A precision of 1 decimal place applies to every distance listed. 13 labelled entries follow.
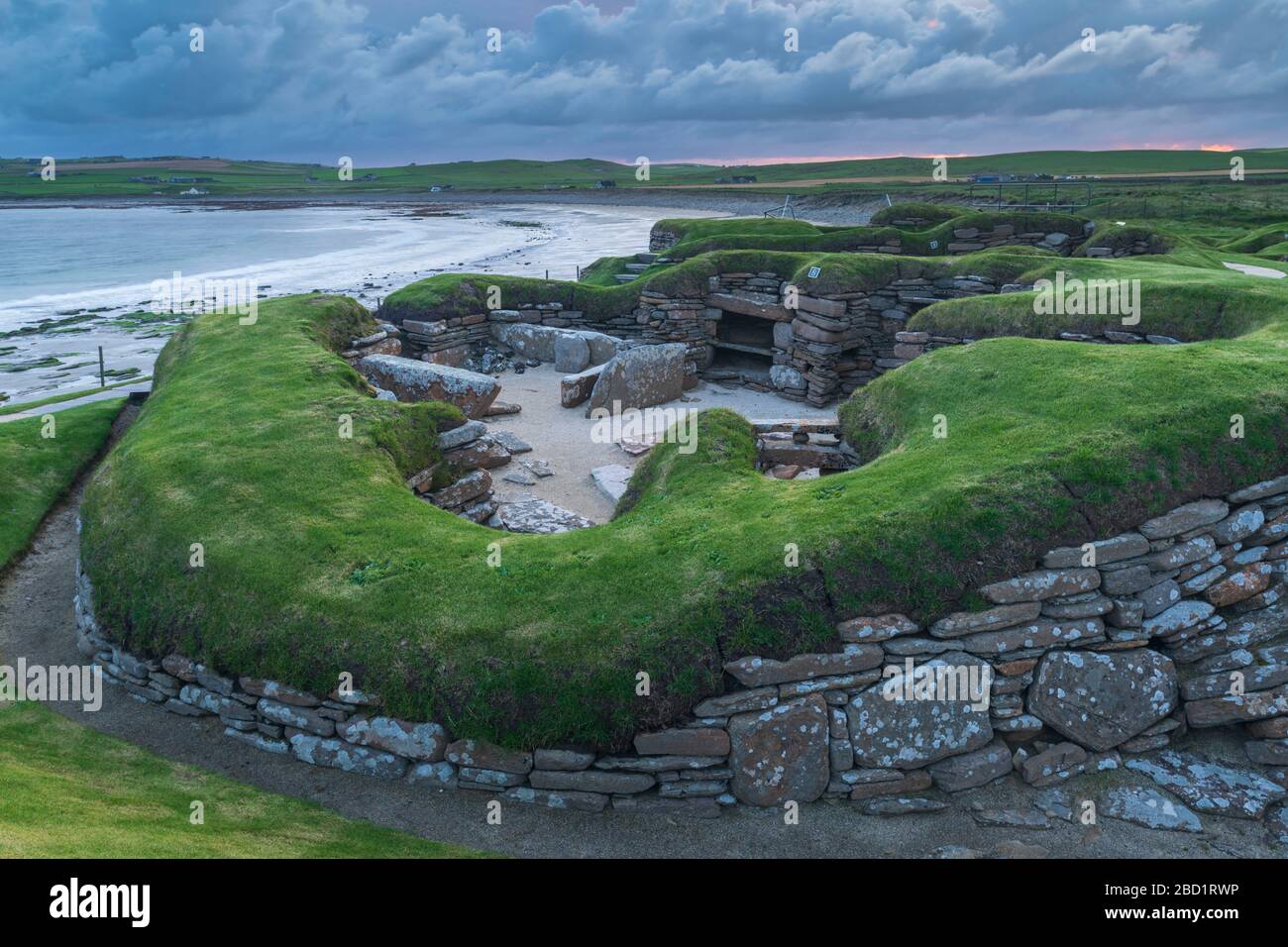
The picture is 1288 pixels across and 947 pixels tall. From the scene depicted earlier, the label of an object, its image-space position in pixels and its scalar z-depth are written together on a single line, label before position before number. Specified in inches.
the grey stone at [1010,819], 340.5
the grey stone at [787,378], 916.6
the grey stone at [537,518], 566.6
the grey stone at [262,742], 376.4
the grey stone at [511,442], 728.7
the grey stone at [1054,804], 346.3
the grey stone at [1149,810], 342.6
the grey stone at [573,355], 975.0
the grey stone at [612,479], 633.0
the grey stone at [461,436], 609.3
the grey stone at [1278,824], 340.5
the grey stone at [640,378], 847.1
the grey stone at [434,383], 770.8
